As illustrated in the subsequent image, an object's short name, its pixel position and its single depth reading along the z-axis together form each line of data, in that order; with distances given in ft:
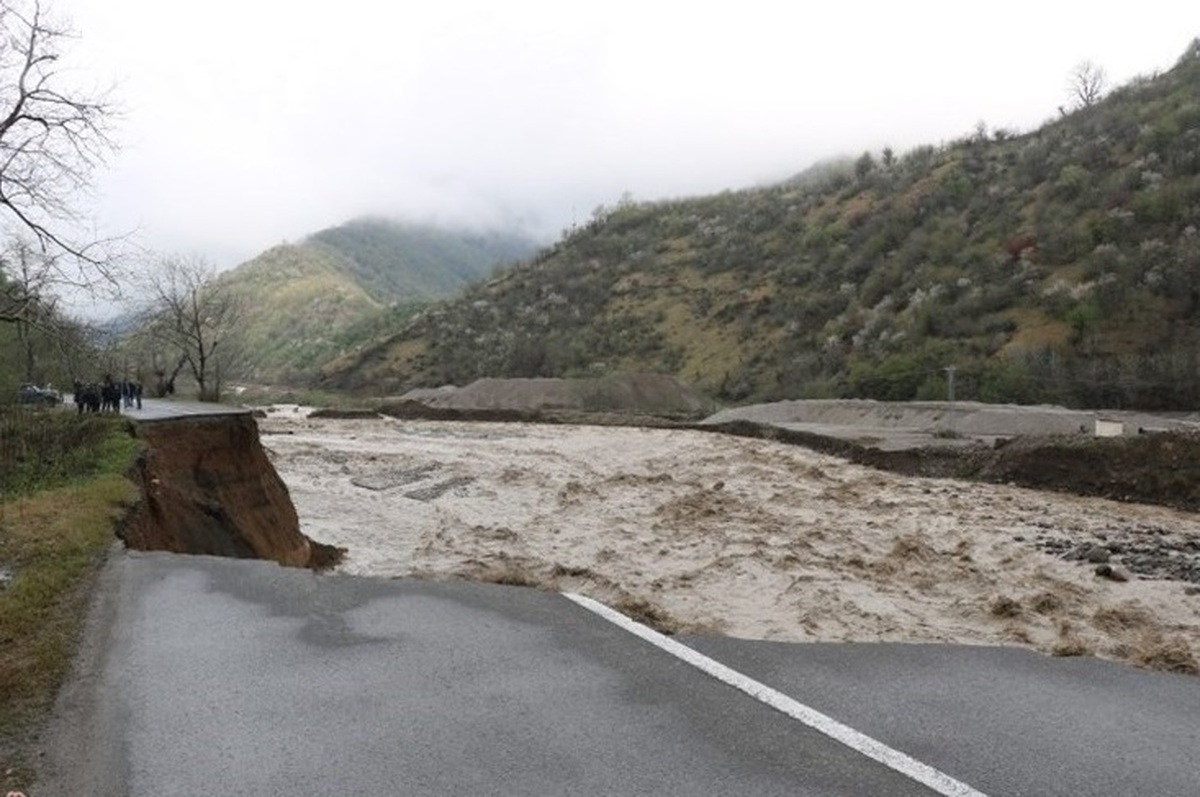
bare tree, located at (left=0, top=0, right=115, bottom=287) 51.06
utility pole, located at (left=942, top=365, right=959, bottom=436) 96.84
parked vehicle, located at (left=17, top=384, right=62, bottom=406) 97.91
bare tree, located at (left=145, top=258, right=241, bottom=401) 182.39
